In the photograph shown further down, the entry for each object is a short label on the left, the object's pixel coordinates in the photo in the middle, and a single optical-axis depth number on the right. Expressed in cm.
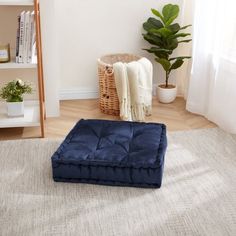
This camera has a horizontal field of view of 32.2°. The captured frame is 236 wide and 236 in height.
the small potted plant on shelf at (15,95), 252
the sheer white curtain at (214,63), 257
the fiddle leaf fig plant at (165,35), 299
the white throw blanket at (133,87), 275
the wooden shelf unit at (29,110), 232
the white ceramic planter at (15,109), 255
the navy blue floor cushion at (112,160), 195
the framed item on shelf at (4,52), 242
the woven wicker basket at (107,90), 285
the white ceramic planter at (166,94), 318
